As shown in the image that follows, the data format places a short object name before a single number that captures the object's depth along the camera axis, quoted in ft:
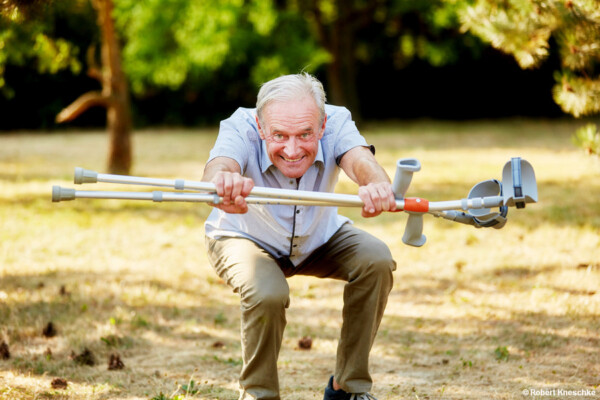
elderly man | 10.44
